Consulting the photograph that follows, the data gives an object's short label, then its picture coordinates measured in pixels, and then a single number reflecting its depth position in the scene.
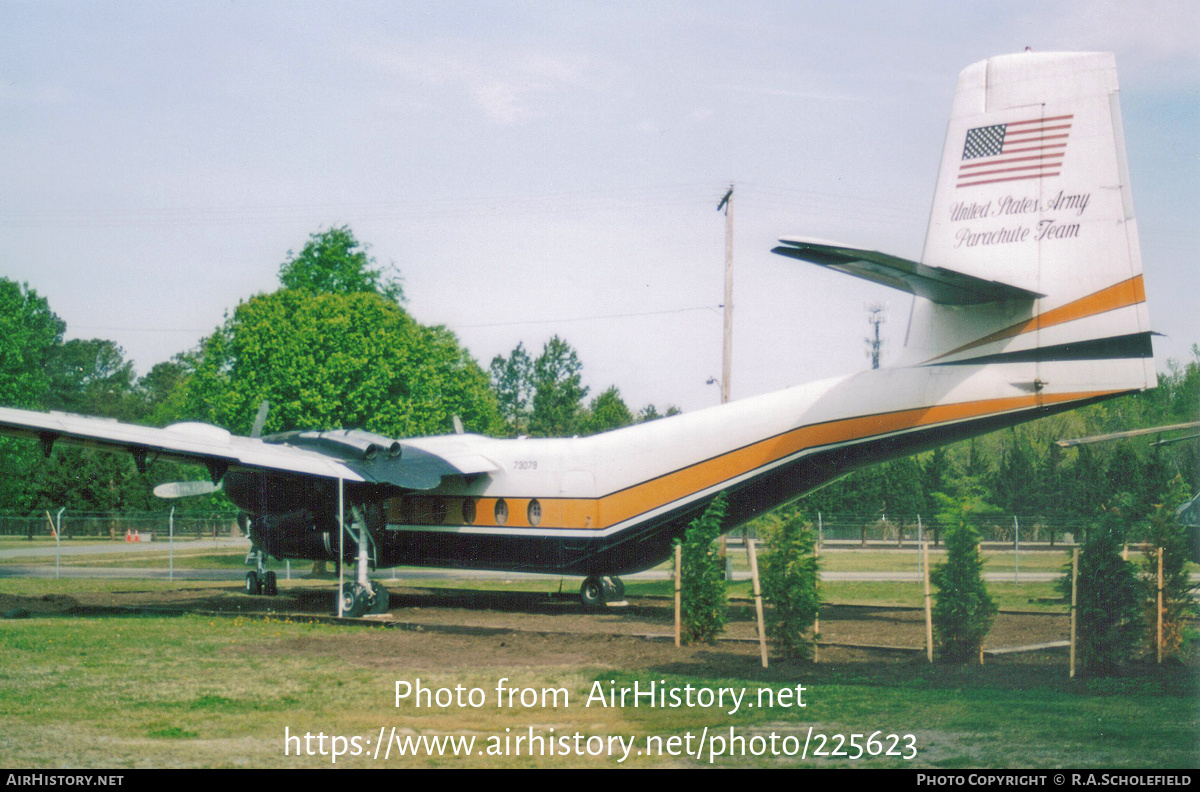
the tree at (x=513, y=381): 80.68
